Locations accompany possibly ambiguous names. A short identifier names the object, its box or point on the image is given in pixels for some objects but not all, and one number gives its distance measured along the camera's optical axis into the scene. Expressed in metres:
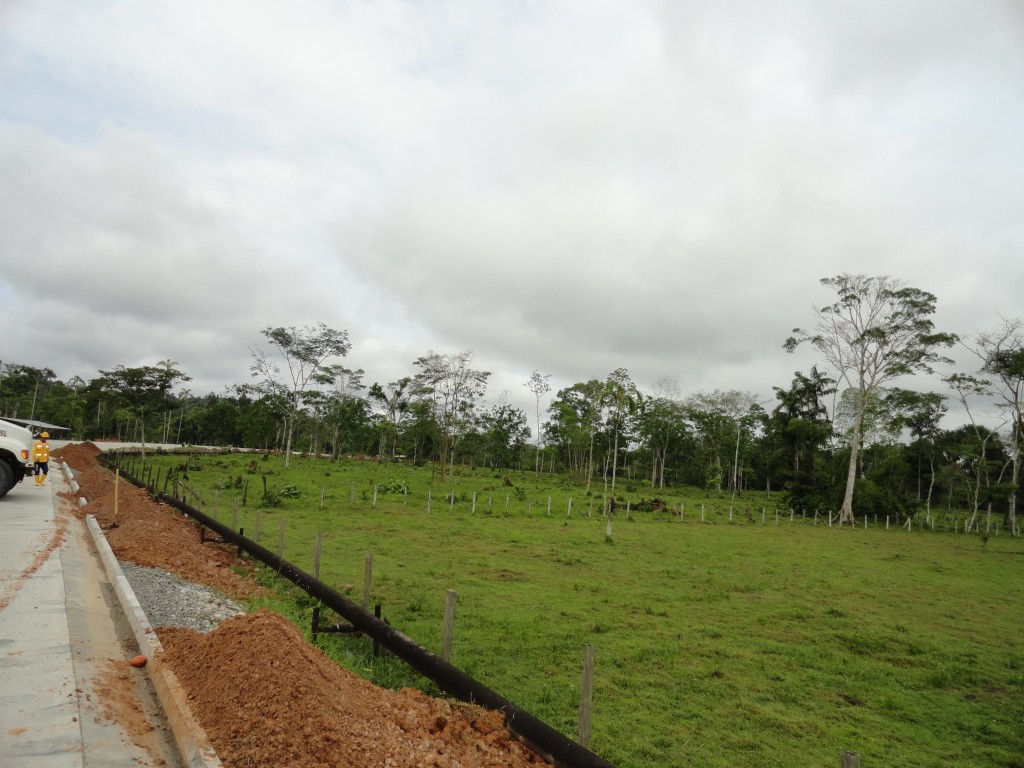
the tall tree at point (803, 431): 43.97
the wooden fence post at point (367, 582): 8.37
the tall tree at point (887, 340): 37.50
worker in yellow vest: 17.44
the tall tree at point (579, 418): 50.03
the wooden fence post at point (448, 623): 6.25
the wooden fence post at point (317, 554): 9.86
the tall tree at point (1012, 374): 40.75
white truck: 15.37
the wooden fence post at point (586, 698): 4.56
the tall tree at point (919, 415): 53.75
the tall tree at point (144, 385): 45.06
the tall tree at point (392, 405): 61.72
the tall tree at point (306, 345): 46.88
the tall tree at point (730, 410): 61.56
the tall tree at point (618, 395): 36.25
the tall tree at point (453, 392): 46.03
